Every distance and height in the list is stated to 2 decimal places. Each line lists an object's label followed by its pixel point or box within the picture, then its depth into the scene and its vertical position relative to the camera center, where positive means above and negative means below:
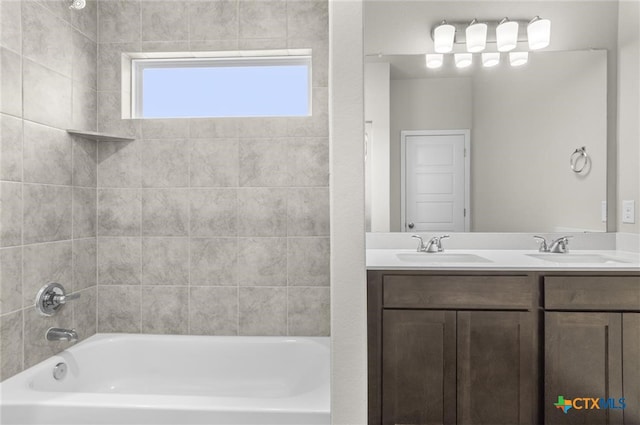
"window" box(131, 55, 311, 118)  2.62 +0.74
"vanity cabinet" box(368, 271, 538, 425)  1.87 -0.62
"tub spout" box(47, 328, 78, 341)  2.09 -0.61
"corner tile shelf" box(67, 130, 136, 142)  2.25 +0.39
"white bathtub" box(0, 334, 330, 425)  2.26 -0.85
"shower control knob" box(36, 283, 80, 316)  2.02 -0.43
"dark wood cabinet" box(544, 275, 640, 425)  1.84 -0.60
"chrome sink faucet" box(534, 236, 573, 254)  2.40 -0.22
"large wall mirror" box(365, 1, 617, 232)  2.48 +0.38
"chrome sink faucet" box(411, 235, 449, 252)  2.43 -0.21
